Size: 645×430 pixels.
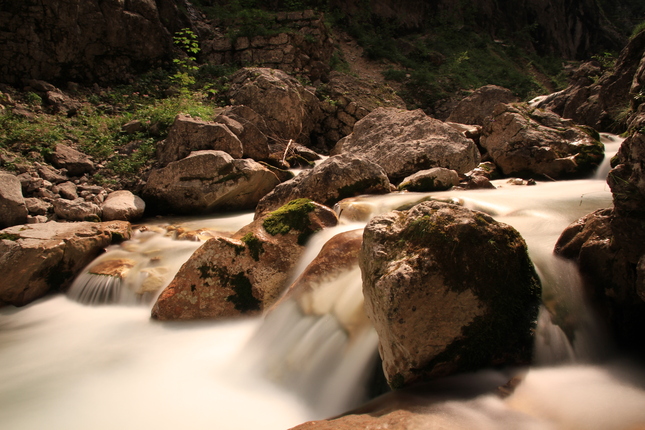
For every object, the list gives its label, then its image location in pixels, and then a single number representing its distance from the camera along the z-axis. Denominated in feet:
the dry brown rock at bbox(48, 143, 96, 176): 24.85
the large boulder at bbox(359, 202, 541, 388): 7.74
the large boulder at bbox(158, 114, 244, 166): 25.80
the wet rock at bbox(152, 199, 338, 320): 13.41
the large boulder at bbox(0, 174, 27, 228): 18.78
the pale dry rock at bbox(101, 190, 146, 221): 21.86
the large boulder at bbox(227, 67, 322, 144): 37.17
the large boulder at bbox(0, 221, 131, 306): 15.46
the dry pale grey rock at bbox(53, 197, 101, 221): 20.68
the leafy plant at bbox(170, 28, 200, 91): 42.08
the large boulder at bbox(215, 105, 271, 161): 28.73
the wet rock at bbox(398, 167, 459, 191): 21.91
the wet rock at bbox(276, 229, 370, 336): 10.42
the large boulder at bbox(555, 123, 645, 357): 7.49
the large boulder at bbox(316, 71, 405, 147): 44.19
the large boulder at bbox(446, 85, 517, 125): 47.65
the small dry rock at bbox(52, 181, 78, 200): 22.44
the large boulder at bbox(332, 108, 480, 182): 25.82
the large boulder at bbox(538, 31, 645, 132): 35.55
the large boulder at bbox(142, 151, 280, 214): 23.85
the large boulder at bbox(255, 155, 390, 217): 20.34
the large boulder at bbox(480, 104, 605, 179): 26.05
